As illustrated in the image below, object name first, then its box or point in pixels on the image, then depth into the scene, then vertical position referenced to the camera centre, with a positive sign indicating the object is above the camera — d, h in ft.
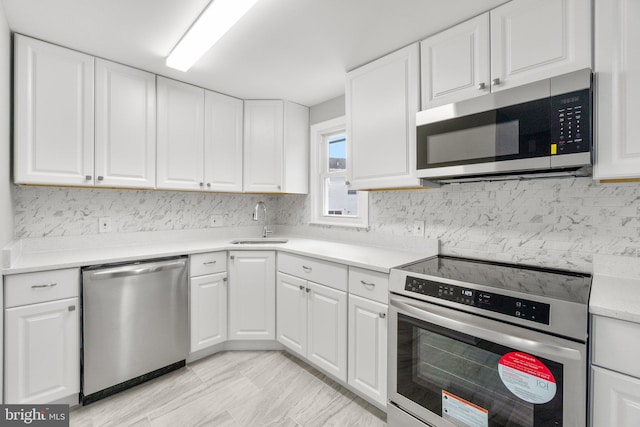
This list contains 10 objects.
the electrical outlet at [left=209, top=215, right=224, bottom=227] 9.86 -0.29
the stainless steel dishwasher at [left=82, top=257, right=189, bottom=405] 5.98 -2.47
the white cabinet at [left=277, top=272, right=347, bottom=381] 6.35 -2.61
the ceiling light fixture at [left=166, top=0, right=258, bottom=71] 4.80 +3.40
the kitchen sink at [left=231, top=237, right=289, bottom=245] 9.19 -0.90
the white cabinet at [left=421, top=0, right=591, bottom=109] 4.25 +2.71
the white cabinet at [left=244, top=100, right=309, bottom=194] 9.41 +2.17
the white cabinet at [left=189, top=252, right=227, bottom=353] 7.46 -2.28
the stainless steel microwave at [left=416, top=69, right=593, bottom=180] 4.07 +1.30
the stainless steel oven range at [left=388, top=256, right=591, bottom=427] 3.58 -1.87
